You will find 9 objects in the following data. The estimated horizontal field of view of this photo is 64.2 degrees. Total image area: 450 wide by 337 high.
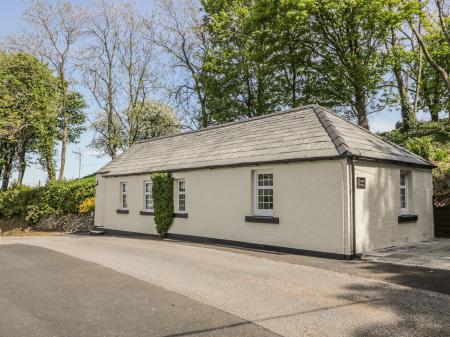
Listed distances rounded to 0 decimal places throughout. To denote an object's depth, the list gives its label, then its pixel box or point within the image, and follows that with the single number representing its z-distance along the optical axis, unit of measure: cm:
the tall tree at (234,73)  3092
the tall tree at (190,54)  3428
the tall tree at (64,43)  3225
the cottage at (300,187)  1140
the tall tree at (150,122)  3972
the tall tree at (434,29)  1694
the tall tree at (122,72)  3362
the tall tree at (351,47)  2466
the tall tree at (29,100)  3328
